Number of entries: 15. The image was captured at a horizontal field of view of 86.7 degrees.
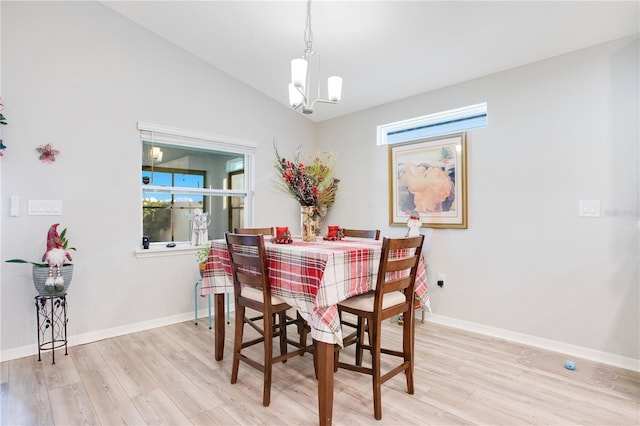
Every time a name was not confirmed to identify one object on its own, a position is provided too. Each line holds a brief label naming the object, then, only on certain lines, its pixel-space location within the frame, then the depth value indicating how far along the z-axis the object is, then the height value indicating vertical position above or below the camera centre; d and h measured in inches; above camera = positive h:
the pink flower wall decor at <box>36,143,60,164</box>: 106.1 +19.4
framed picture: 128.4 +12.5
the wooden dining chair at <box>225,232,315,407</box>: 75.9 -19.6
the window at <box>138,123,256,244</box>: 132.7 +13.8
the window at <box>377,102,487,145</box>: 127.8 +36.4
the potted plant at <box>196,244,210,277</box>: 138.3 -16.6
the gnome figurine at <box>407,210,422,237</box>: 132.5 -4.4
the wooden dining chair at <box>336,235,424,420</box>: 70.5 -20.7
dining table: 65.7 -14.6
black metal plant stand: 100.6 -34.0
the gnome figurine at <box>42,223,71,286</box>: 97.8 -12.0
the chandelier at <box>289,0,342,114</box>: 81.7 +32.8
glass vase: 92.6 -2.7
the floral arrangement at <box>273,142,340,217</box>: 87.6 +8.8
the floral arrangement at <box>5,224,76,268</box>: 98.4 -9.0
